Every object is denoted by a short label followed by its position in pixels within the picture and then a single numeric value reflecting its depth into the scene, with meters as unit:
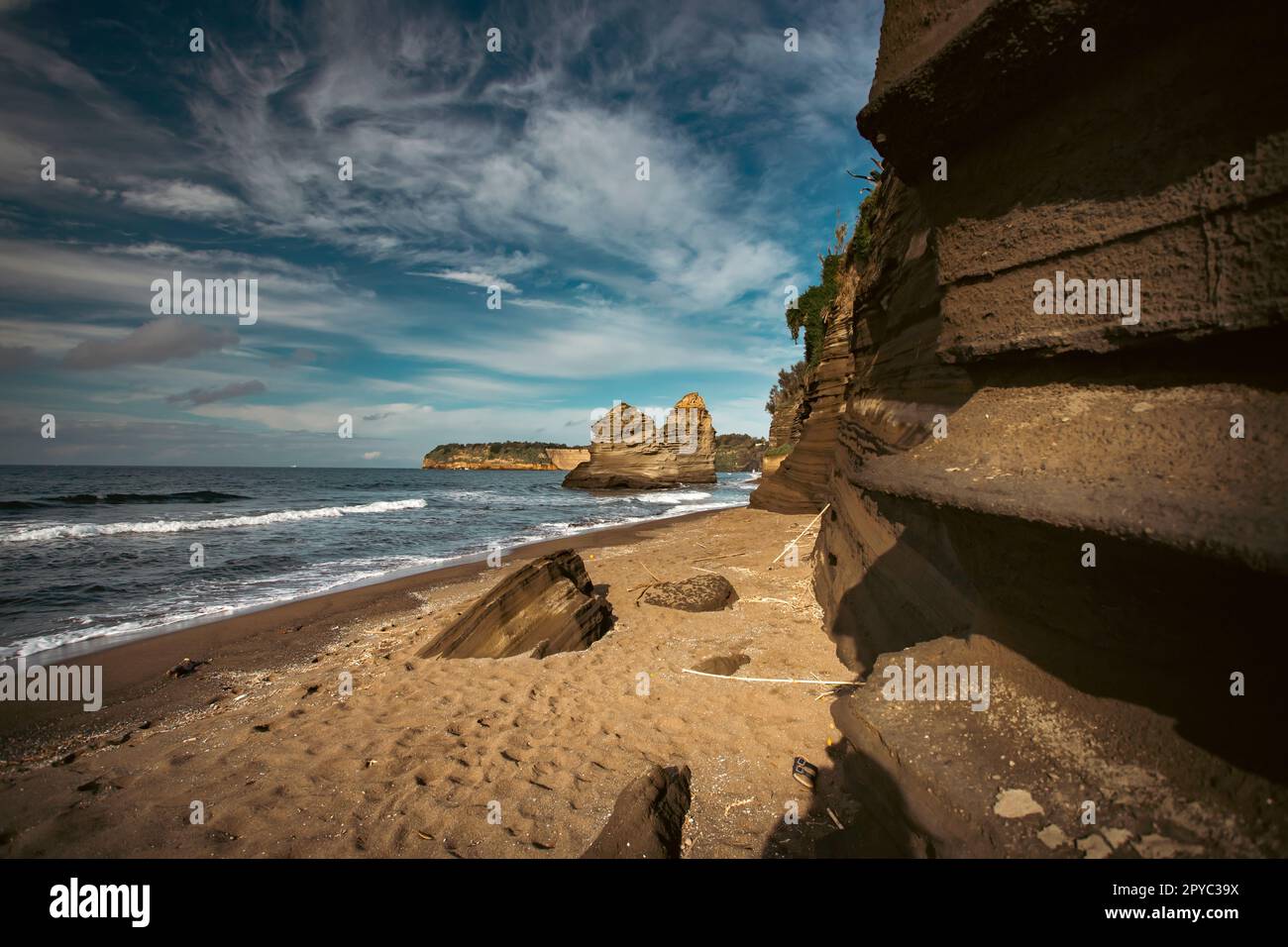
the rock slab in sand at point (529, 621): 5.74
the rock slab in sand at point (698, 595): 6.90
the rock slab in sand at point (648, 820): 2.75
